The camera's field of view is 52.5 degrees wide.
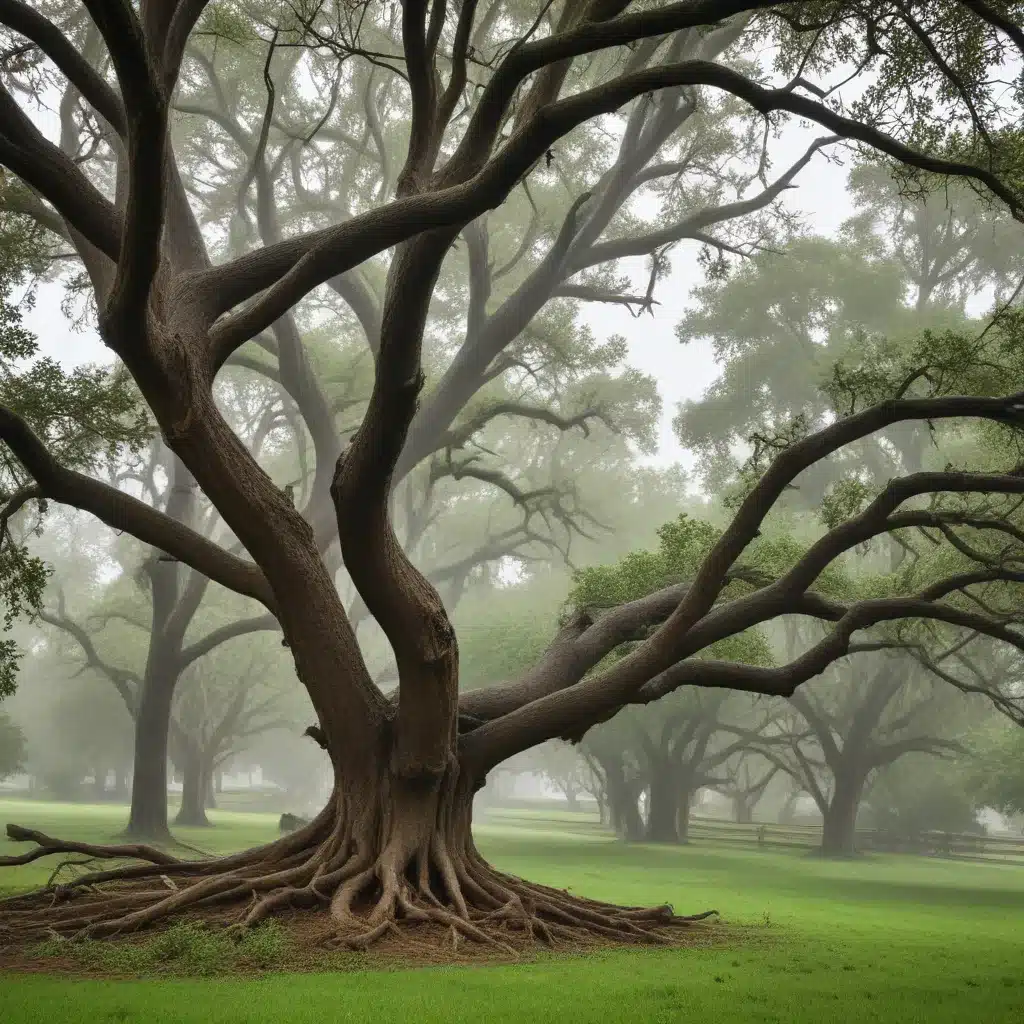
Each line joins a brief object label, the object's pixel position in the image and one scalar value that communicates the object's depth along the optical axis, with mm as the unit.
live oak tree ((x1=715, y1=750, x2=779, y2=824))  43250
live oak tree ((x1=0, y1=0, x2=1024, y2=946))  8227
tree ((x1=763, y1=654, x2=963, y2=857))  31719
